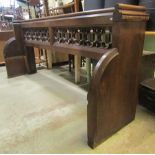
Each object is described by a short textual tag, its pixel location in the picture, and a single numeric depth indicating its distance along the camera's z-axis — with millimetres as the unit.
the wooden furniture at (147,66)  1631
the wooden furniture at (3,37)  3340
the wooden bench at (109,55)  1000
